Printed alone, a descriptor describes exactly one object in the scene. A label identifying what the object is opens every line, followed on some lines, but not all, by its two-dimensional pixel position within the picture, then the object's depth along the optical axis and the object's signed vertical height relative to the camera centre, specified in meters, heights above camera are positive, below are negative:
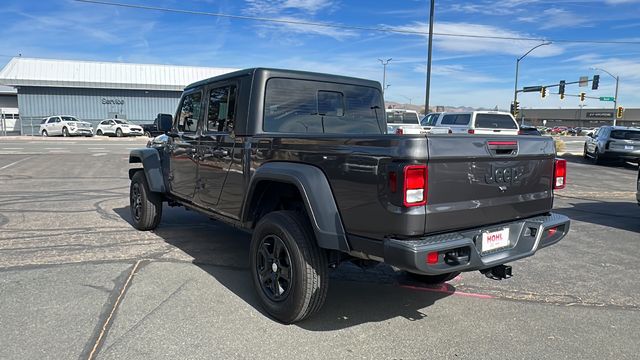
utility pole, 20.17 +3.23
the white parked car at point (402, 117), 20.68 +0.22
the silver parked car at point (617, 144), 18.84 -0.68
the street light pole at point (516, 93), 42.01 +2.78
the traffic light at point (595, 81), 39.18 +3.60
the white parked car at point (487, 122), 16.88 +0.06
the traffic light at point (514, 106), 41.03 +1.56
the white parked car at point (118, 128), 37.22 -0.94
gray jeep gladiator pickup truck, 3.06 -0.47
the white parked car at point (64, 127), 35.66 -0.86
